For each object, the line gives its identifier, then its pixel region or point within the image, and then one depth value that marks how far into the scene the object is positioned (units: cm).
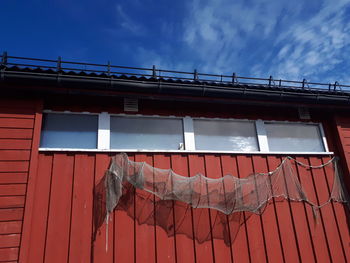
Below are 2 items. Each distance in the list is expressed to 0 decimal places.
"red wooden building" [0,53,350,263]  361
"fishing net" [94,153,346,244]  388
